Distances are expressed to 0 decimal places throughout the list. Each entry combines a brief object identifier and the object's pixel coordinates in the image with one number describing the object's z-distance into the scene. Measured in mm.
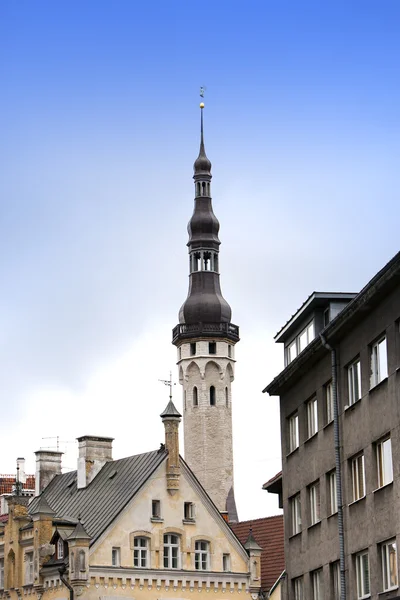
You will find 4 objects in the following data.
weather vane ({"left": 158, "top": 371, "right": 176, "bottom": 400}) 77188
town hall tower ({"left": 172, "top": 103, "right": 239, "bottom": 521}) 120938
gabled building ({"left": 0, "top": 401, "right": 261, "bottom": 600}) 68562
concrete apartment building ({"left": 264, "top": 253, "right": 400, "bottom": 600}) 36812
